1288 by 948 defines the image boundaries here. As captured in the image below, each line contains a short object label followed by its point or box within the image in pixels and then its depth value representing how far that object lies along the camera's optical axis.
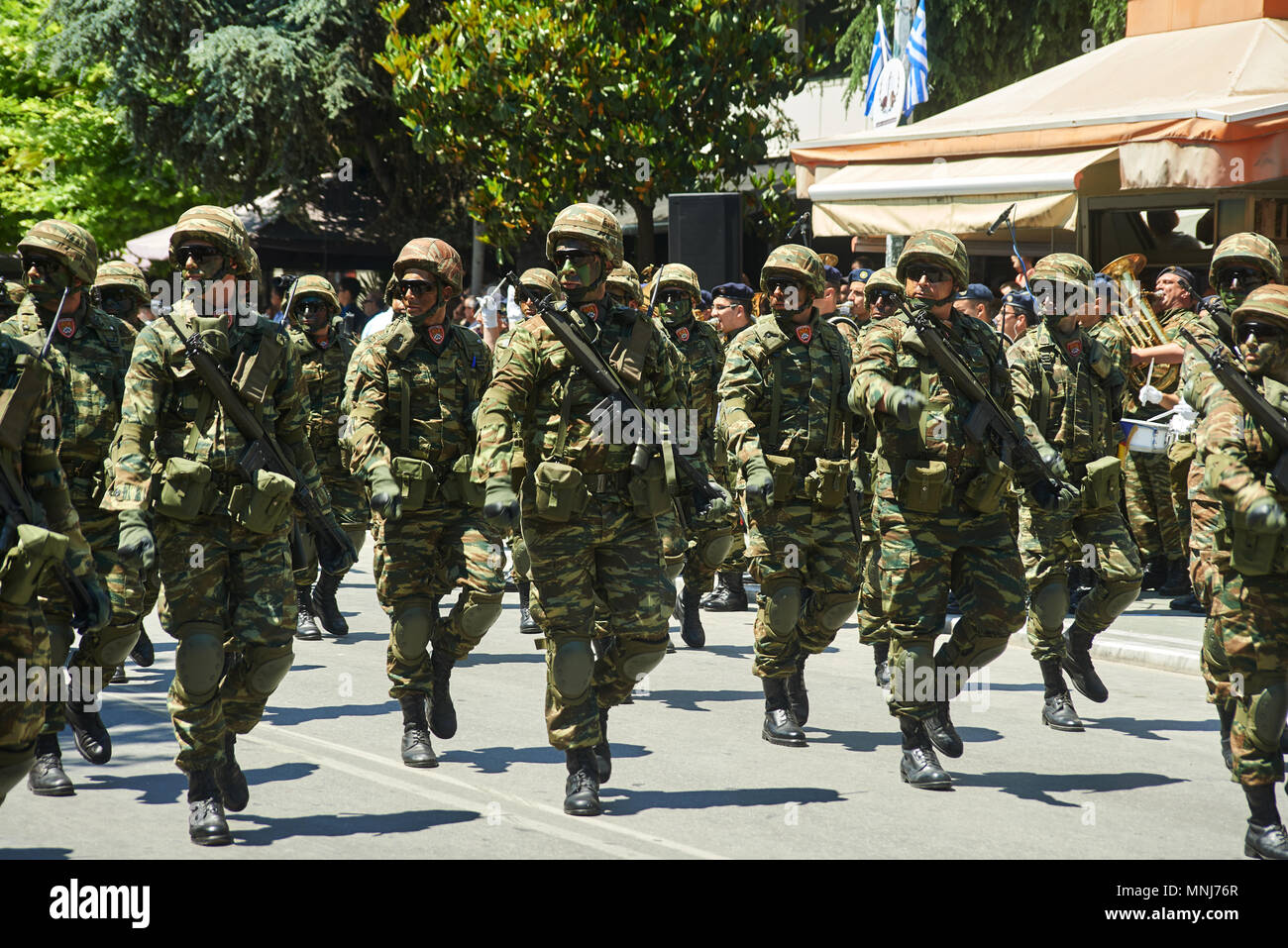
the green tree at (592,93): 17.89
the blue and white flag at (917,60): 13.77
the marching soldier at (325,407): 9.98
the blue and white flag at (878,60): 14.41
